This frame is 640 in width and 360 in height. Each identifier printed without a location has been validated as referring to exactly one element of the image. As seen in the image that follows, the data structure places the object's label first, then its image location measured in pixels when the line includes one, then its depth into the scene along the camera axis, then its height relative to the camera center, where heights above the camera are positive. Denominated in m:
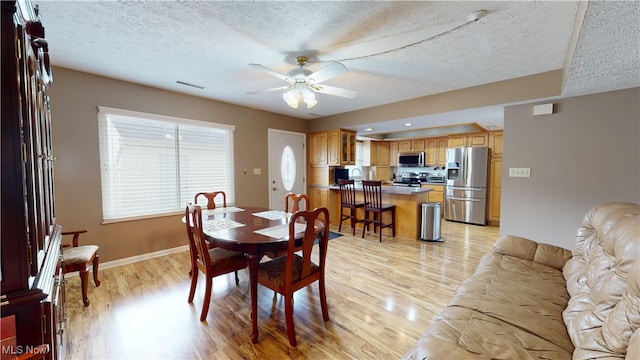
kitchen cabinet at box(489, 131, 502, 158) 5.45 +0.55
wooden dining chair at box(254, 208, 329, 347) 1.81 -0.81
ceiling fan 2.23 +0.81
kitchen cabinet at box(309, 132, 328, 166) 5.45 +0.42
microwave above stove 6.75 +0.24
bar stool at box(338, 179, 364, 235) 4.63 -0.62
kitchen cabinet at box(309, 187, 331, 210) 5.47 -0.65
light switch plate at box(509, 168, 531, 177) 3.29 -0.05
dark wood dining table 1.83 -0.55
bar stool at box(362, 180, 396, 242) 4.24 -0.65
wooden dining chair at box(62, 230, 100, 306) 2.22 -0.83
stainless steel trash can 4.16 -0.87
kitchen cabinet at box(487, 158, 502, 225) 5.43 -0.47
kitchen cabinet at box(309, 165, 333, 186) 5.50 -0.17
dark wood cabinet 0.78 -0.13
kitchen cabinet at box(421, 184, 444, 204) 6.16 -0.62
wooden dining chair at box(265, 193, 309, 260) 2.59 -0.41
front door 4.98 +0.05
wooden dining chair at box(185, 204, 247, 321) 2.04 -0.79
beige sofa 0.99 -0.76
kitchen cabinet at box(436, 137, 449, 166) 6.32 +0.46
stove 6.81 -0.32
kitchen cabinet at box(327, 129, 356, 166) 5.23 +0.45
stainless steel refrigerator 5.36 -0.38
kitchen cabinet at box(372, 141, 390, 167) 7.32 +0.45
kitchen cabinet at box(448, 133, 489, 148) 5.64 +0.66
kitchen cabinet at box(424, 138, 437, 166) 6.54 +0.42
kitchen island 4.31 -0.65
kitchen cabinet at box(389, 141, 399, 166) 7.31 +0.44
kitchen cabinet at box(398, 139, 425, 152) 6.80 +0.63
